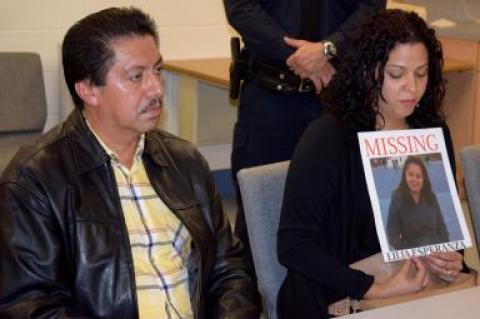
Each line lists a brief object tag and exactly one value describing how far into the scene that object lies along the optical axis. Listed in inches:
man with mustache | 123.8
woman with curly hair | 134.2
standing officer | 165.1
